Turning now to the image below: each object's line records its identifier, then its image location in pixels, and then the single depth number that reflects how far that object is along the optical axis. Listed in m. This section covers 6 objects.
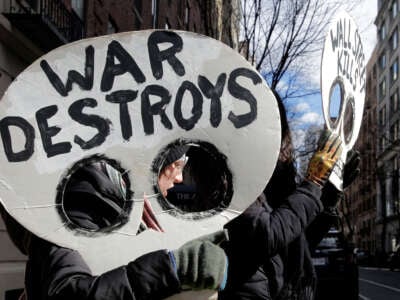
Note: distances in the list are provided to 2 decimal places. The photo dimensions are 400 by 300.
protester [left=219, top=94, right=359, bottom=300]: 1.93
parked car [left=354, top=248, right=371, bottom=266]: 55.13
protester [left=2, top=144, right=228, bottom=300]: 1.51
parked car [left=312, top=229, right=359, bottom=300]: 11.09
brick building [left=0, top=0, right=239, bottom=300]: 8.12
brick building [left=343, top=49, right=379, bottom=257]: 72.01
